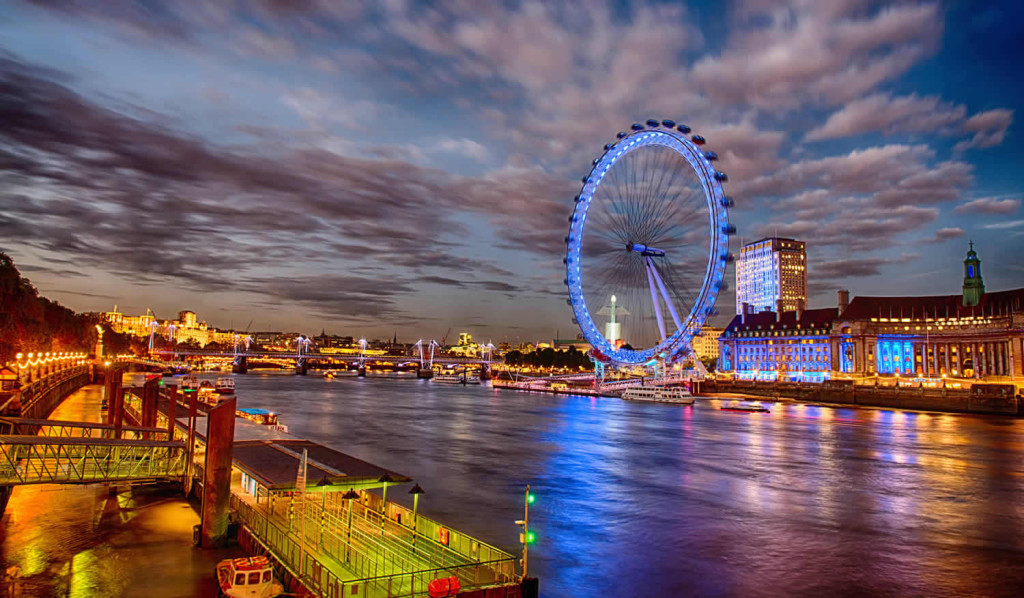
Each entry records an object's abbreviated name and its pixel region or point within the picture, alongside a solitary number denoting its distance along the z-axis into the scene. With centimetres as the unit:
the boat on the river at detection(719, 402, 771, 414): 9750
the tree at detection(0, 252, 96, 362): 6512
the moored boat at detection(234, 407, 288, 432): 4878
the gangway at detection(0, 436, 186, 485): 2236
